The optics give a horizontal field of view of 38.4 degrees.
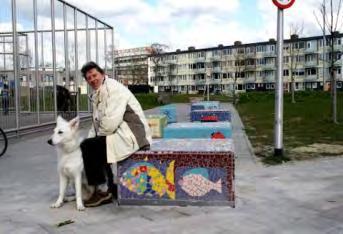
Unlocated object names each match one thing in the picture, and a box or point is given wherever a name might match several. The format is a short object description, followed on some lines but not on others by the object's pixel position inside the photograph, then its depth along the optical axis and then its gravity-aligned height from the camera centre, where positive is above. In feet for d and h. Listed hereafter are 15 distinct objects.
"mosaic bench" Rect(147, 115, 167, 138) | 42.65 -2.91
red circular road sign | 29.14 +5.24
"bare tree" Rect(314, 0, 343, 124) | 56.75 +6.39
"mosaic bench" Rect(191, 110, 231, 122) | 45.42 -2.12
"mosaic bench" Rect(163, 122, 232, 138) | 30.71 -2.44
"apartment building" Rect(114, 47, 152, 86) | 279.28 +13.73
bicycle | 34.65 -3.49
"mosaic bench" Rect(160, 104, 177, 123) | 62.08 -2.59
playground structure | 44.75 +1.86
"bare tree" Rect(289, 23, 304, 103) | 146.70 +17.65
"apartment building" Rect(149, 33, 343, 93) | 320.29 +17.16
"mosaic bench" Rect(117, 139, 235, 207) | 18.72 -3.26
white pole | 29.68 +0.33
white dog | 18.54 -2.29
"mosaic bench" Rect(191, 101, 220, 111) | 60.99 -1.72
